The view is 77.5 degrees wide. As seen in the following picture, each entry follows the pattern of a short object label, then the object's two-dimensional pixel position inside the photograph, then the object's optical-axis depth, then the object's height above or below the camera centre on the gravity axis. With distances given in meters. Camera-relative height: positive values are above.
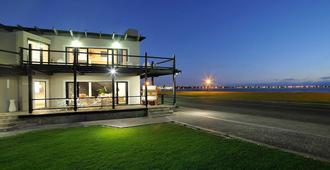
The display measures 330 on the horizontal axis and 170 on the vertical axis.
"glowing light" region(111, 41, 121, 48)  17.84 +3.87
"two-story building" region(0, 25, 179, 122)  13.10 +1.32
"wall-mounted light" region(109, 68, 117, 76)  13.73 +1.19
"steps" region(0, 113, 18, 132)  10.32 -1.64
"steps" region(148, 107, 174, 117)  14.33 -1.67
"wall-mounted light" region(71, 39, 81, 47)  16.77 +3.76
